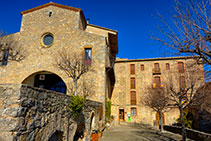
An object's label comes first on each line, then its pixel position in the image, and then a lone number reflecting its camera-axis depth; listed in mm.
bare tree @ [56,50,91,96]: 11067
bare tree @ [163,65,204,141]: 9834
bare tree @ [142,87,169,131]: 13802
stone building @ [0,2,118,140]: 14172
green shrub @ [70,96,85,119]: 5906
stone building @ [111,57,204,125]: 22922
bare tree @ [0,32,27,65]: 14770
